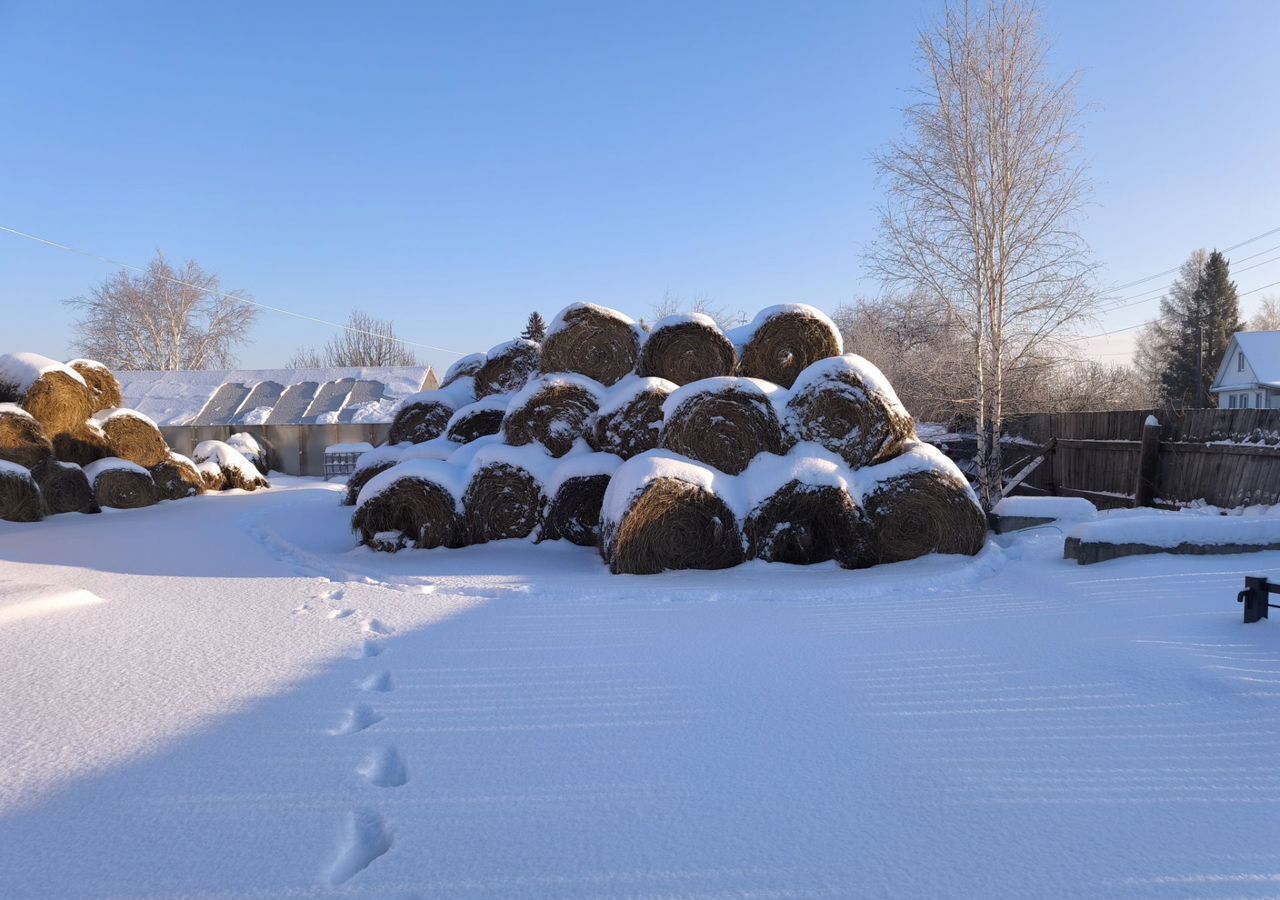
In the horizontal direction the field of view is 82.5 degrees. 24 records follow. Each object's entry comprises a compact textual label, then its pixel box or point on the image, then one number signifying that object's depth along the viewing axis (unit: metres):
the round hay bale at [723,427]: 7.57
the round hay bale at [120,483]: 13.06
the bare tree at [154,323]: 38.53
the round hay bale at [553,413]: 9.09
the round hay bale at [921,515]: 7.30
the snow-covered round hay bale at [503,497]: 8.57
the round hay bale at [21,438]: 11.68
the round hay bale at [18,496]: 11.23
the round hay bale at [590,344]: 9.61
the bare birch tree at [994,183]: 11.50
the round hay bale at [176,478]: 14.68
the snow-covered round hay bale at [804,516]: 7.25
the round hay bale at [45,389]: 12.40
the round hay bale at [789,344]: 8.80
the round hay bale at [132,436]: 13.81
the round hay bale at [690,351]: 8.84
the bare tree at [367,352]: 52.56
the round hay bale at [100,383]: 14.03
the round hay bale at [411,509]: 8.38
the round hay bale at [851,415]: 7.68
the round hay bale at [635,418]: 8.36
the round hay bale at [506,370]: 12.05
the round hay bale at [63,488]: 12.19
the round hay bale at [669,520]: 6.95
